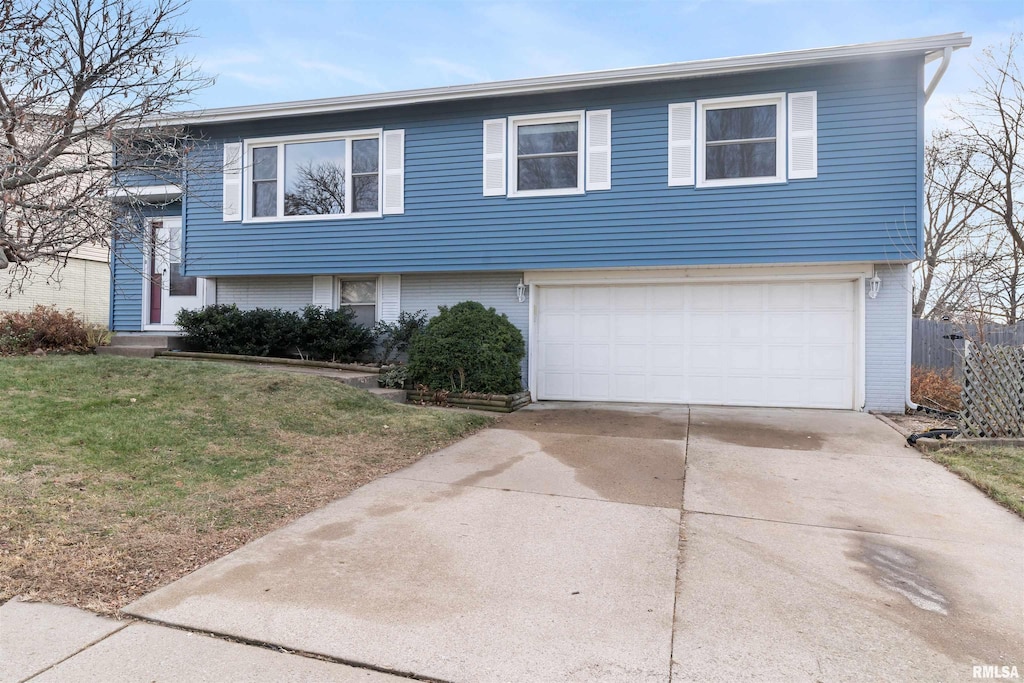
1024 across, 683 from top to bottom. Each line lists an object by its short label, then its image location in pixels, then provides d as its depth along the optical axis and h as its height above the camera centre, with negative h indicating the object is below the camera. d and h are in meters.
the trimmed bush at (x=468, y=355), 9.49 -0.20
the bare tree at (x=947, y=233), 16.02 +3.50
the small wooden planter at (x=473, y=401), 9.36 -0.91
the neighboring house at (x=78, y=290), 16.03 +1.31
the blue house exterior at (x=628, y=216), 9.15 +2.11
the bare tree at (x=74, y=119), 5.69 +2.16
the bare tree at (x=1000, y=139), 13.25 +5.02
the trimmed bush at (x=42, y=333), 9.61 +0.05
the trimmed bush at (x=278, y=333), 10.87 +0.12
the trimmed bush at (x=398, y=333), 10.91 +0.14
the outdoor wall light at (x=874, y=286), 9.42 +0.95
